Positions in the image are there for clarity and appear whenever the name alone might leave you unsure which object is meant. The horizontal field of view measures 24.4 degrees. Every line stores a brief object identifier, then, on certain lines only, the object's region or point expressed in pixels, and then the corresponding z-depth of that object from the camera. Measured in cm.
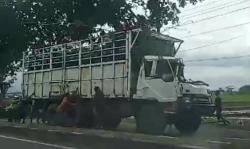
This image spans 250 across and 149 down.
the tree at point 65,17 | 3784
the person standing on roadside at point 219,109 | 2678
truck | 2067
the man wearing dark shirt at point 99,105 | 2270
